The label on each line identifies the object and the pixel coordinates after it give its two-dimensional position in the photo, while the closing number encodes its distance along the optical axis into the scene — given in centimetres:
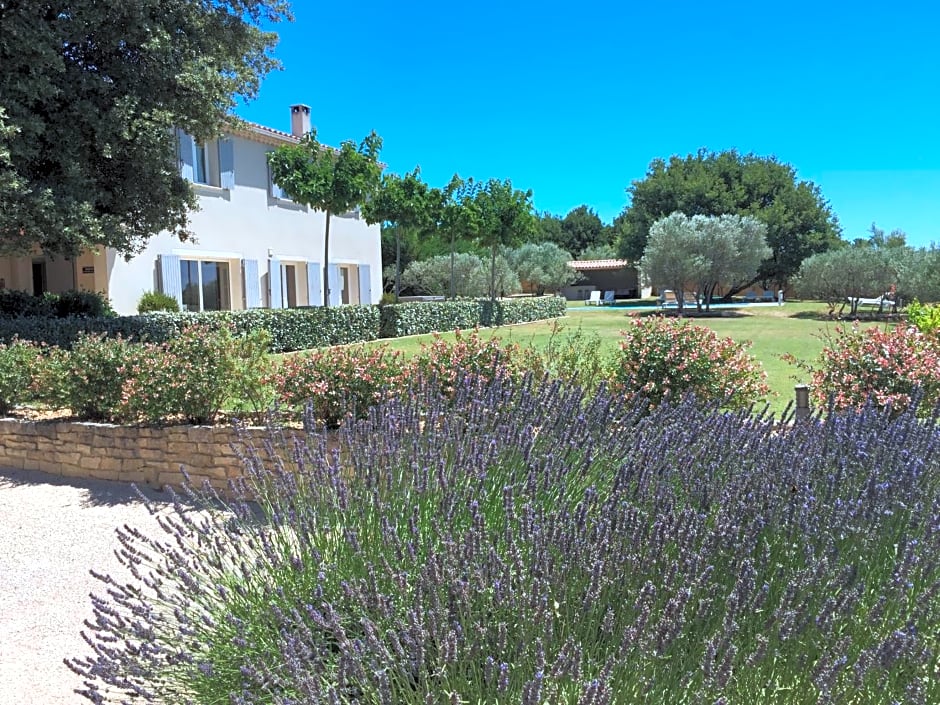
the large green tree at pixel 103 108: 1019
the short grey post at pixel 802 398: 526
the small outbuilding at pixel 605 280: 5028
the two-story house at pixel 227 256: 1622
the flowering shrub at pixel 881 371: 538
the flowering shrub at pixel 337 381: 559
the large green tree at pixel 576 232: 6481
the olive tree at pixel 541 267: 4362
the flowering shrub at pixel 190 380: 604
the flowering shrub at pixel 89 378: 645
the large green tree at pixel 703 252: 3131
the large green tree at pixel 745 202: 4144
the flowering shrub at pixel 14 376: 703
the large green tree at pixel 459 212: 2394
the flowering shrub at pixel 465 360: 573
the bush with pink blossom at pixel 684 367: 591
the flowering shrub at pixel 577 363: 629
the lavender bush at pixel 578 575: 176
